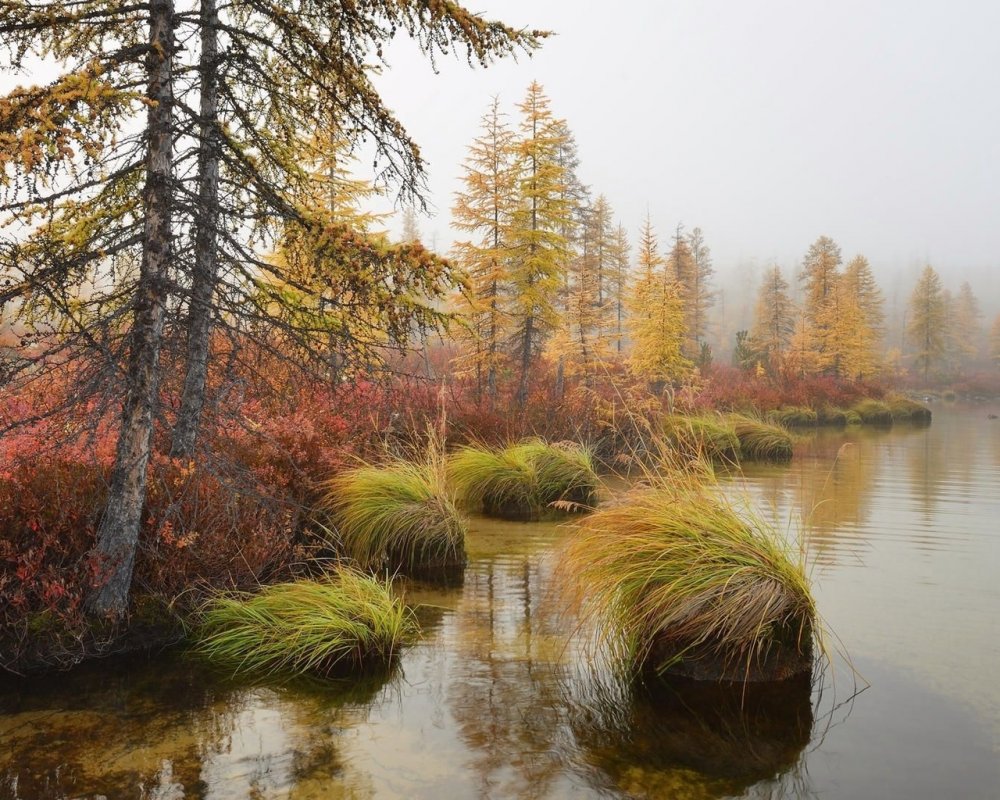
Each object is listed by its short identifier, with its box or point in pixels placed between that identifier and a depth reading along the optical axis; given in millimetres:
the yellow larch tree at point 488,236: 20172
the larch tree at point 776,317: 51656
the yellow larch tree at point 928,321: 64750
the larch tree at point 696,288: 52916
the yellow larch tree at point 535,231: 19891
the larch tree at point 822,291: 43062
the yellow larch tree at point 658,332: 26406
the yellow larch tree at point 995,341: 83381
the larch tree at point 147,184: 4449
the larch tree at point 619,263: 40141
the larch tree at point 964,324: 87562
